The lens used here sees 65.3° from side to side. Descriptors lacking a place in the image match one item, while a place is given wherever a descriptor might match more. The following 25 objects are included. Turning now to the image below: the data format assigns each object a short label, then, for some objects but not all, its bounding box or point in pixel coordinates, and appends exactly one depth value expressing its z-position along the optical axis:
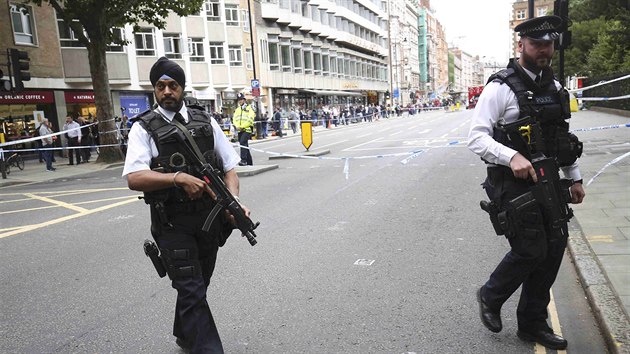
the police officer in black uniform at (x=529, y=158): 2.96
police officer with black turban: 2.78
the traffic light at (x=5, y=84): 13.11
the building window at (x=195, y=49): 33.62
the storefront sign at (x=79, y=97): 24.95
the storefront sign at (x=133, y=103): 28.77
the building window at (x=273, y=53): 43.25
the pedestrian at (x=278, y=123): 30.52
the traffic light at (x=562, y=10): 9.75
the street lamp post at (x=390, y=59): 79.49
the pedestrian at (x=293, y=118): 34.84
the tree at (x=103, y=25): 17.38
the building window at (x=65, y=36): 24.97
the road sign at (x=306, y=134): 16.12
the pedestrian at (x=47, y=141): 17.12
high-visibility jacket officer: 13.31
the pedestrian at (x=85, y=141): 19.80
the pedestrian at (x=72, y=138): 18.97
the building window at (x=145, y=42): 29.89
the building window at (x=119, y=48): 27.84
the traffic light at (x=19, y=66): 13.44
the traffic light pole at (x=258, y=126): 30.31
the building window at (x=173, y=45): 32.03
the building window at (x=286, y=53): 45.81
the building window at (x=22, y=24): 21.62
